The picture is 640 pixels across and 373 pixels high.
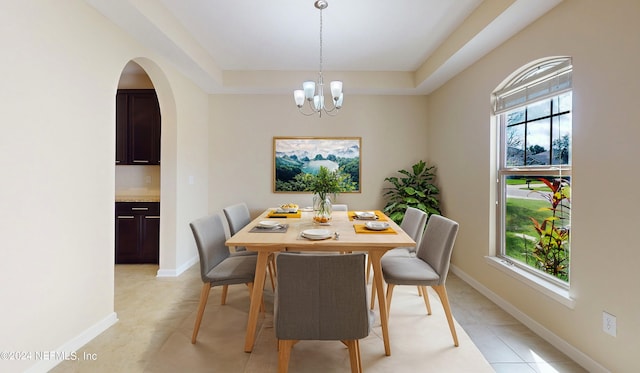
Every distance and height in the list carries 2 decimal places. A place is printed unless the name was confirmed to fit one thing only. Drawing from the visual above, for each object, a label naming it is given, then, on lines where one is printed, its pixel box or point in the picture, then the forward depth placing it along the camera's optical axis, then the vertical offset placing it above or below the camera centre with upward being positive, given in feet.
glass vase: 8.82 -0.80
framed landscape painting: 15.17 +1.40
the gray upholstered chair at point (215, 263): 7.14 -2.10
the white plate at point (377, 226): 7.78 -1.12
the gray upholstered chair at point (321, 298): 4.93 -1.96
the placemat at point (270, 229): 7.73 -1.23
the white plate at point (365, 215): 9.82 -1.06
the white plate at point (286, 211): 10.84 -1.02
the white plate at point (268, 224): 8.04 -1.13
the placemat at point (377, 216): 9.90 -1.12
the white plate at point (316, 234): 6.87 -1.19
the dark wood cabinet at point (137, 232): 12.55 -2.11
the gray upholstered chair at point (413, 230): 9.05 -1.49
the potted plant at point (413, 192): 13.64 -0.42
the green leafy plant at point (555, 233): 7.36 -1.27
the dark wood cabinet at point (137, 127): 12.72 +2.39
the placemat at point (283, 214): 10.16 -1.09
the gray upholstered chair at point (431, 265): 7.12 -2.13
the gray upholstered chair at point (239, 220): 9.78 -1.32
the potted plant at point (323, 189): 8.57 -0.16
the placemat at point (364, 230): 7.68 -1.21
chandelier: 8.48 +2.85
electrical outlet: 5.71 -2.71
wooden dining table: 6.53 -1.34
